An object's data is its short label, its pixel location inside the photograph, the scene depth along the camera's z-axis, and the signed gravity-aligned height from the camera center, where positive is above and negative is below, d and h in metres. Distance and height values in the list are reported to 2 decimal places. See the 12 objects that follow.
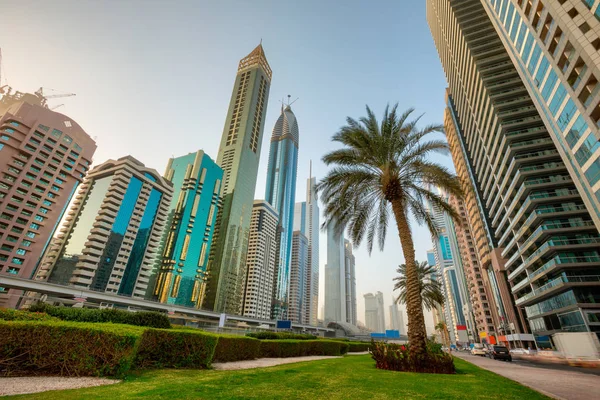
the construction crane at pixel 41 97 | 106.90 +78.92
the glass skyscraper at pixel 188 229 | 108.25 +37.39
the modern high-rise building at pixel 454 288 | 138.88 +27.66
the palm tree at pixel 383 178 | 15.96 +8.67
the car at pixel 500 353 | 30.31 -1.29
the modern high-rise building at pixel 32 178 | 63.97 +33.19
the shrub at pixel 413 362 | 11.67 -1.03
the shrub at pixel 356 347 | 32.22 -1.56
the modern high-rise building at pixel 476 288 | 94.78 +17.31
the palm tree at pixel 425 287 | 42.72 +7.18
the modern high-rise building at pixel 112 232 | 84.06 +27.13
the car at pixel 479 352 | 44.02 -1.89
